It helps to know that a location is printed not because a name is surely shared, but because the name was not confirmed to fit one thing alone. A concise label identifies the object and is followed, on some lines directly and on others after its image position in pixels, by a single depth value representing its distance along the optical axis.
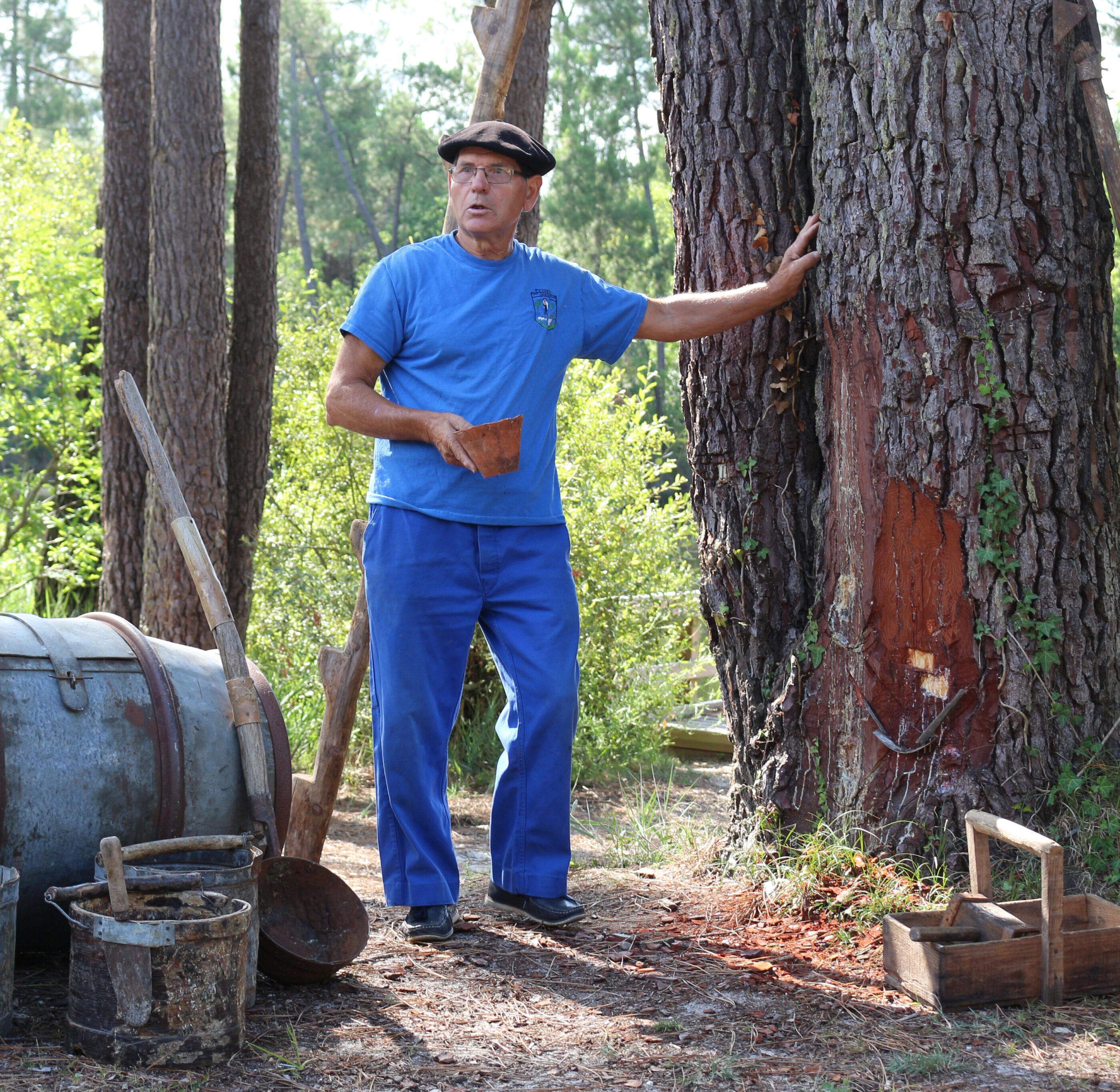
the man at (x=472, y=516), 3.24
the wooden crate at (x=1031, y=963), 2.56
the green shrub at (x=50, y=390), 8.46
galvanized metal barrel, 2.74
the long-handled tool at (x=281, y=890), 2.90
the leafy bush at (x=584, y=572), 6.64
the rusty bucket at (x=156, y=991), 2.37
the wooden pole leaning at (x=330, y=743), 3.99
